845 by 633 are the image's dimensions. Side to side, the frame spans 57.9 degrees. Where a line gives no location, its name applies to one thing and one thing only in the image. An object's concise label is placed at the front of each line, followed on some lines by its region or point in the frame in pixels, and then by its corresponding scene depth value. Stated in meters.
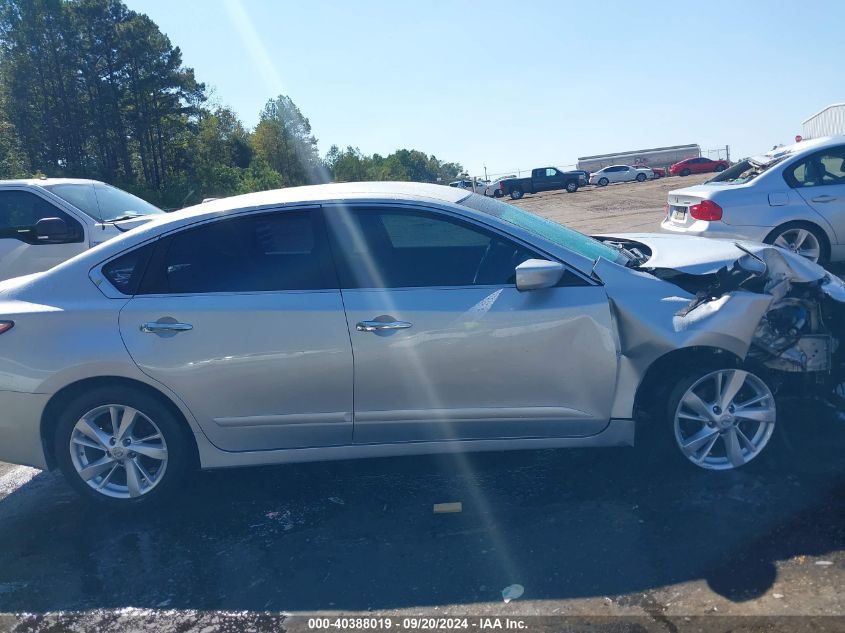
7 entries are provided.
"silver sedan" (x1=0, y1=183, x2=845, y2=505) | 3.98
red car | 53.34
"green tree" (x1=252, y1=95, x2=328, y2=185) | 64.50
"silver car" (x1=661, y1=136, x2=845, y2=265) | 8.28
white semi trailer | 71.62
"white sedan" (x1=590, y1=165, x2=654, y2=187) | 54.59
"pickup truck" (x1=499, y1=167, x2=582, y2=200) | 46.97
